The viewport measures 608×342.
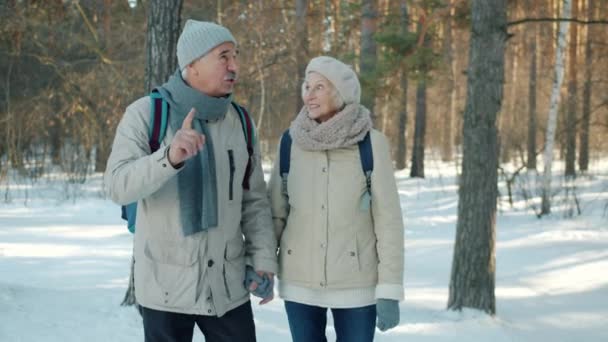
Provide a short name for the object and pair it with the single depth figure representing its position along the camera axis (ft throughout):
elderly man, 7.64
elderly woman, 8.98
